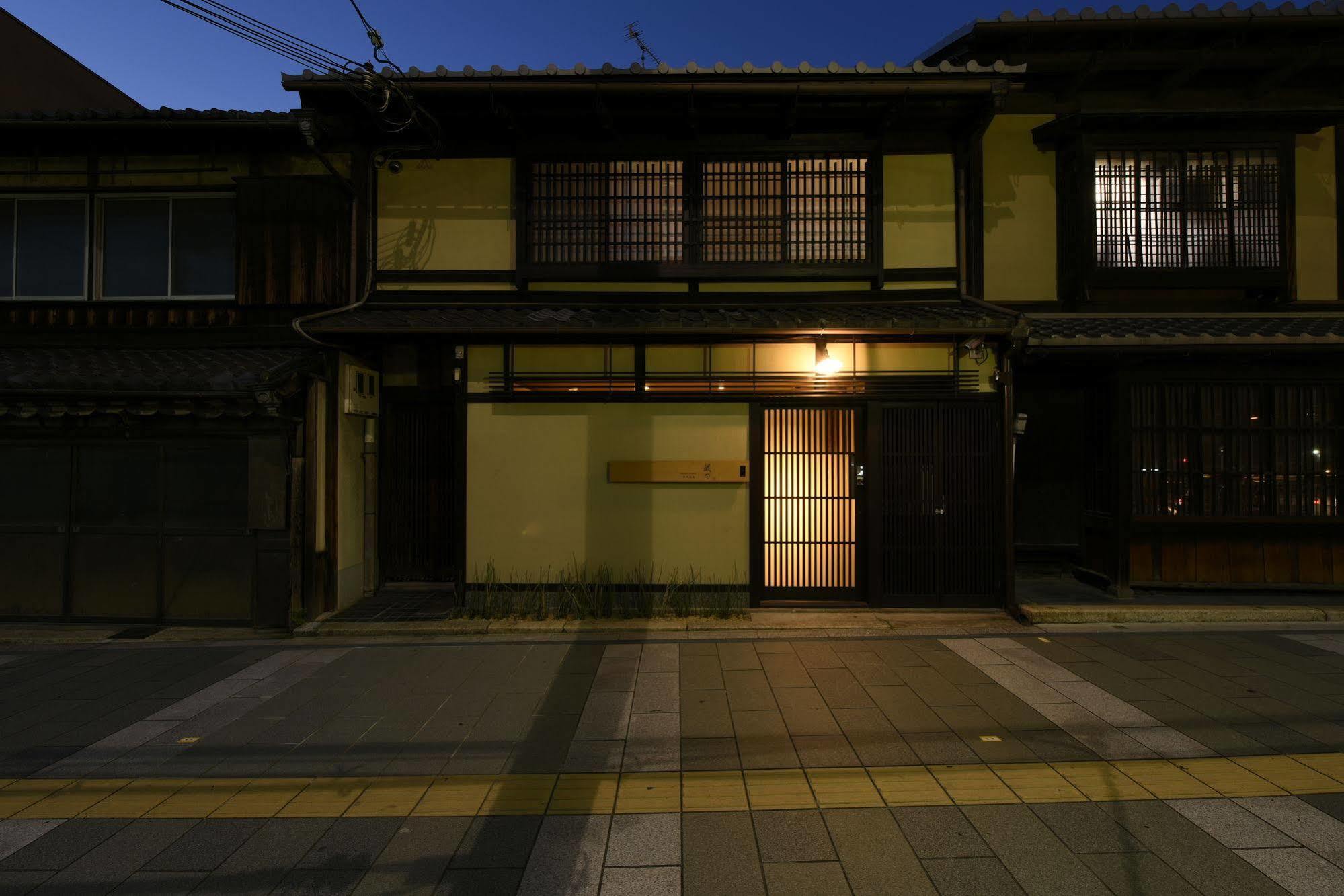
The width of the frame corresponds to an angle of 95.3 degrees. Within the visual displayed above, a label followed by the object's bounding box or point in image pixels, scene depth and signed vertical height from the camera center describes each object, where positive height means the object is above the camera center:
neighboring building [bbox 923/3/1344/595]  8.33 +2.67
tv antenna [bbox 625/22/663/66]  11.96 +8.34
